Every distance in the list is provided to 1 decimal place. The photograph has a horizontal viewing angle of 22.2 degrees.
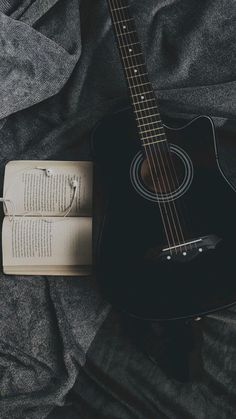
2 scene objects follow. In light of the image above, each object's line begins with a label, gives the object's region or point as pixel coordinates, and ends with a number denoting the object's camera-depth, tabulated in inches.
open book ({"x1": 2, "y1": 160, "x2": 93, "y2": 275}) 47.4
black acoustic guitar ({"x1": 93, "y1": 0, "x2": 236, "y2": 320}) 43.6
